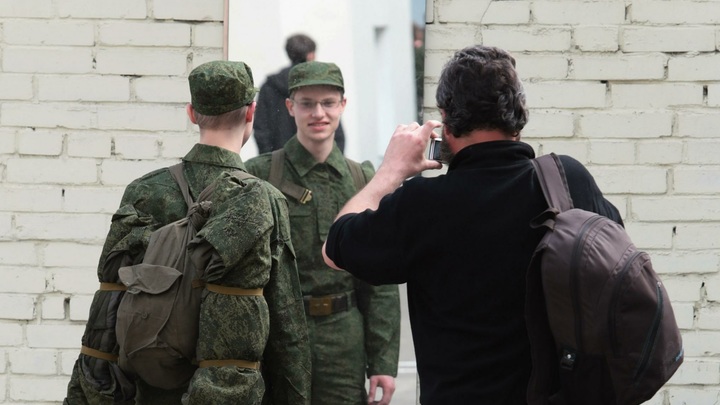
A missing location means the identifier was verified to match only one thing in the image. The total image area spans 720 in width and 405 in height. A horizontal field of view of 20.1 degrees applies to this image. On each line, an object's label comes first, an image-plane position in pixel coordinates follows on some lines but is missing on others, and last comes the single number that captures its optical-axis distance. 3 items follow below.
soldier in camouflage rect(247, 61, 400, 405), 6.76
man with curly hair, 4.08
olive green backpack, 4.75
